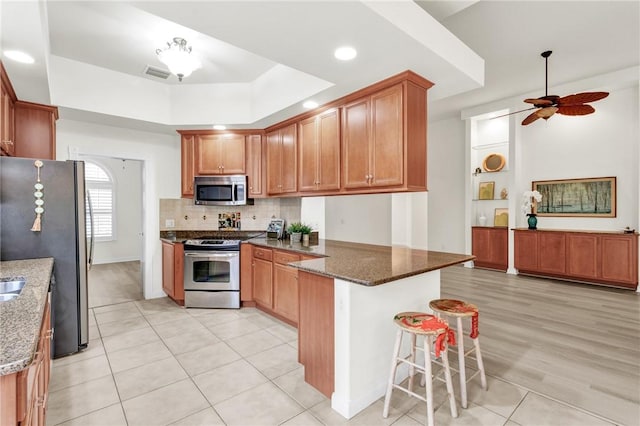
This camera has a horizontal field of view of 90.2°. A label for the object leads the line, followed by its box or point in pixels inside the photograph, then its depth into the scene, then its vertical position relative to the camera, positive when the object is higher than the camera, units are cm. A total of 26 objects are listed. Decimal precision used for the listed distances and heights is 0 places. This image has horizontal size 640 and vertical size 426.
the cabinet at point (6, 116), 249 +82
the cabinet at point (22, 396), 94 -60
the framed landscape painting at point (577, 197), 512 +18
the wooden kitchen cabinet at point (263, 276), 372 -80
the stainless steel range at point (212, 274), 401 -81
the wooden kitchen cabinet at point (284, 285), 334 -82
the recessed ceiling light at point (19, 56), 212 +106
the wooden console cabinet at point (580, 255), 468 -76
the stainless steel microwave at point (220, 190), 439 +29
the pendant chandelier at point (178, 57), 277 +135
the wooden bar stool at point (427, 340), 178 -78
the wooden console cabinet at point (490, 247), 599 -73
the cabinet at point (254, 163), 441 +65
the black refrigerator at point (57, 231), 252 -16
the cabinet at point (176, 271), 413 -78
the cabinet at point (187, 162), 446 +69
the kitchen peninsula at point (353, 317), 198 -72
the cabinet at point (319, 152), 330 +63
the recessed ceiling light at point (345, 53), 220 +112
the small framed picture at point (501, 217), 612 -16
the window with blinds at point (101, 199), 744 +29
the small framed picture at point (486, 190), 635 +38
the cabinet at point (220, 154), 443 +79
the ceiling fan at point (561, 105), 355 +121
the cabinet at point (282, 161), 389 +63
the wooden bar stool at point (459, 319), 205 -74
